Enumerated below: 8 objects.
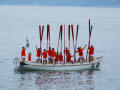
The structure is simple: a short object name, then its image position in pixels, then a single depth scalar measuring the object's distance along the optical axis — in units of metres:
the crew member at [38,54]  59.12
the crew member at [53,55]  58.54
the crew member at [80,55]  60.09
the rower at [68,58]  59.18
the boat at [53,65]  58.00
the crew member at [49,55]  58.74
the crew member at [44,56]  58.72
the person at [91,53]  61.13
